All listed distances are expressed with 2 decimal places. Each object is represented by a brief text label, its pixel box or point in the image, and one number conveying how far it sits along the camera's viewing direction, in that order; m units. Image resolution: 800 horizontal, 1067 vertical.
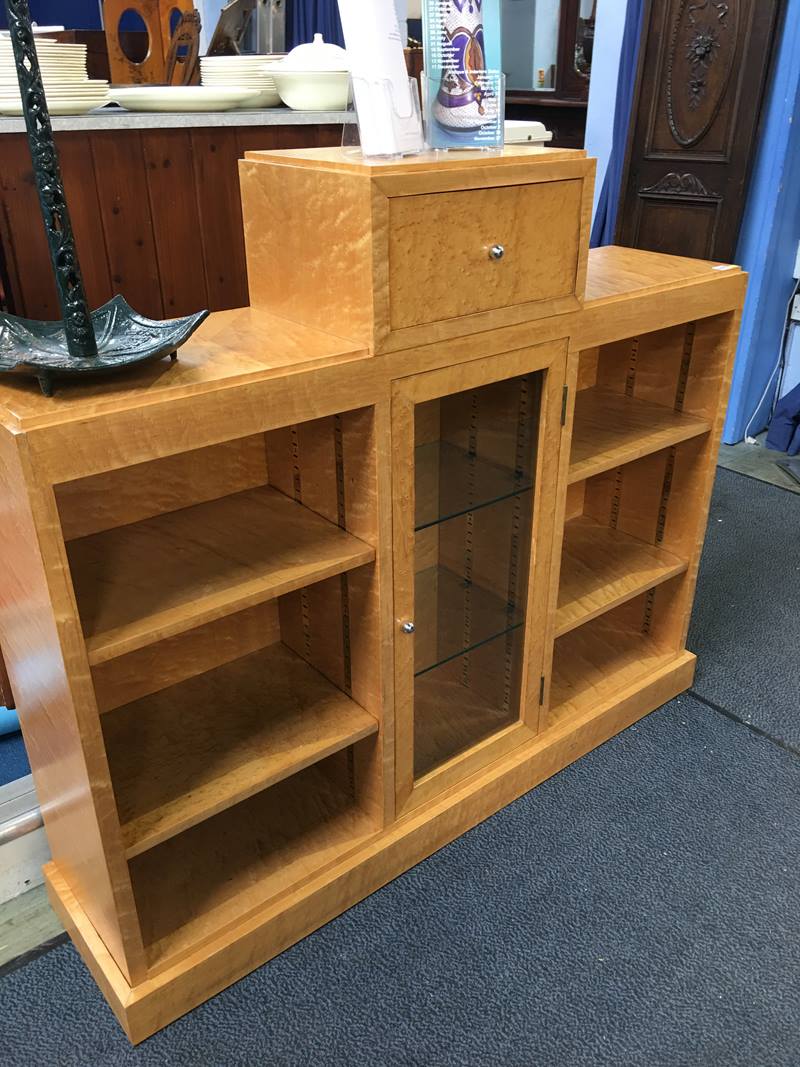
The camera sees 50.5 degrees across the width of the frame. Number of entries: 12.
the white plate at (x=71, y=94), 1.57
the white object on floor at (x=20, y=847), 1.56
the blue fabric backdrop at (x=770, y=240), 2.95
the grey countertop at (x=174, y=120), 1.65
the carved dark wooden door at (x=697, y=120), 2.92
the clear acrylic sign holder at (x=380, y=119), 1.20
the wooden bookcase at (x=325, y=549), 1.12
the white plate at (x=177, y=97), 1.76
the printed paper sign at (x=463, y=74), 1.22
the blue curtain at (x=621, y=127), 3.46
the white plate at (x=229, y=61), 1.88
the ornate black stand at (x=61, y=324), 0.92
